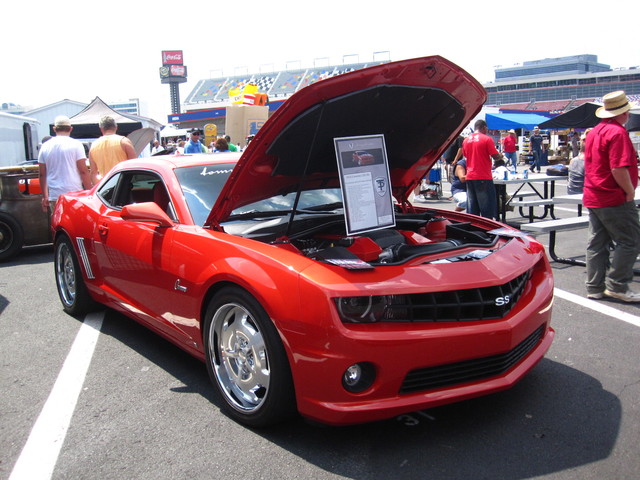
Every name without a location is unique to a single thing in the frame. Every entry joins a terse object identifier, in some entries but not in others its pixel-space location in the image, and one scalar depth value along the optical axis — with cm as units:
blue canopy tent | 2138
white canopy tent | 2831
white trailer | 1669
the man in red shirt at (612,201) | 477
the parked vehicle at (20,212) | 792
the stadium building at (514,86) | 9681
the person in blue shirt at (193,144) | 1400
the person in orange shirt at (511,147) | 2050
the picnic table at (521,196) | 884
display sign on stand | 341
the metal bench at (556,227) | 647
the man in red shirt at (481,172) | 803
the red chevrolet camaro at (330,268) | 257
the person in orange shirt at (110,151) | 714
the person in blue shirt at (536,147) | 2595
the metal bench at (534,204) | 842
